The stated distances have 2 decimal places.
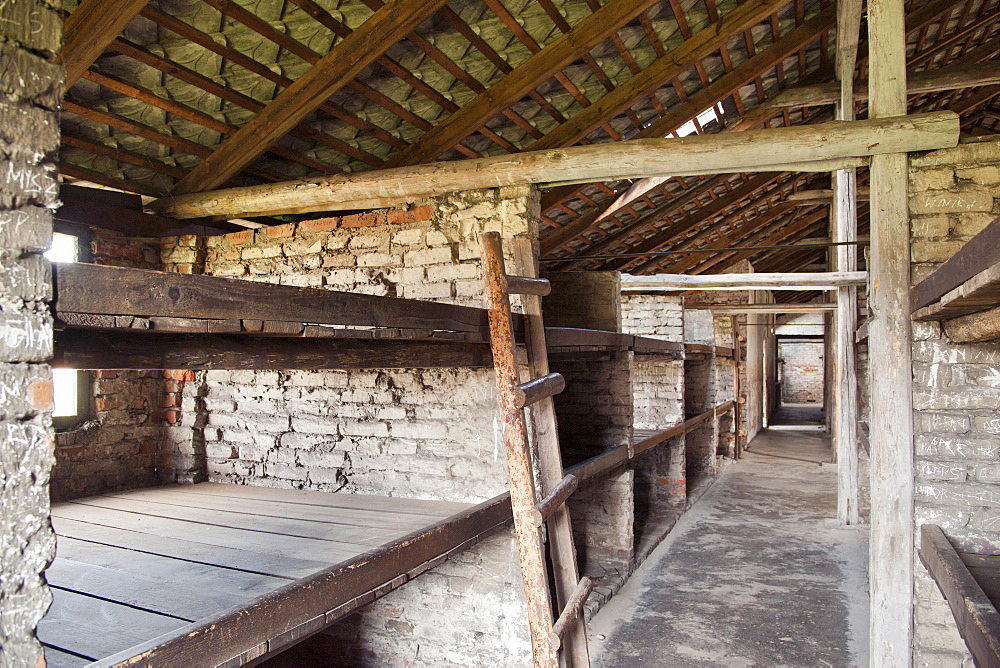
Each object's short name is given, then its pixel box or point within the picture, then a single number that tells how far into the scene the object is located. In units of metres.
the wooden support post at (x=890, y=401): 3.40
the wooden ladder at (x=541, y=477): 2.52
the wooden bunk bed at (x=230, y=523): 1.59
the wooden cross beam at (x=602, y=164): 3.31
